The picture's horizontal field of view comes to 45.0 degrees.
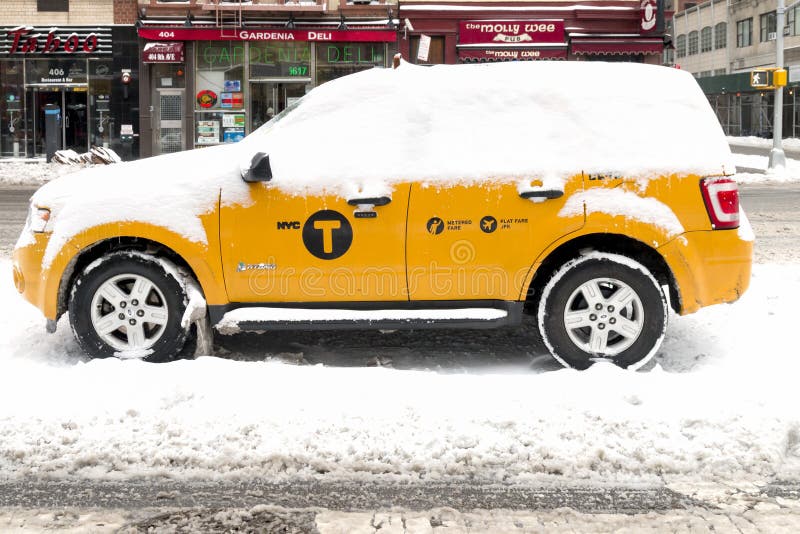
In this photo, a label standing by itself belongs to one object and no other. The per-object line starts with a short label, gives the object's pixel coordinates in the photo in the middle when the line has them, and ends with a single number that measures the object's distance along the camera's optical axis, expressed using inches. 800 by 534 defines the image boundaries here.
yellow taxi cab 228.5
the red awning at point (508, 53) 1092.5
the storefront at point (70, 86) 1097.4
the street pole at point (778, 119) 1047.0
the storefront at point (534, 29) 1090.7
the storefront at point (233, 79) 1088.2
